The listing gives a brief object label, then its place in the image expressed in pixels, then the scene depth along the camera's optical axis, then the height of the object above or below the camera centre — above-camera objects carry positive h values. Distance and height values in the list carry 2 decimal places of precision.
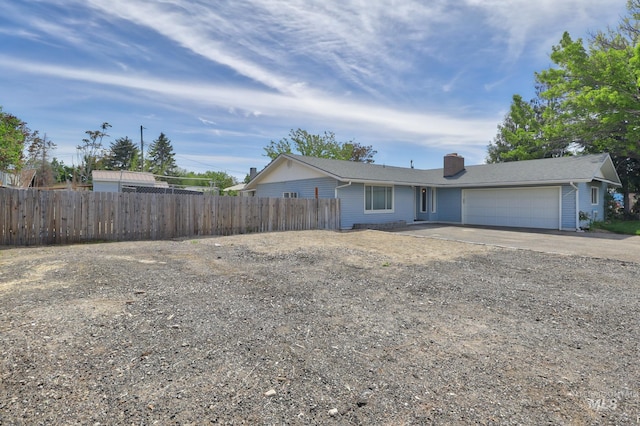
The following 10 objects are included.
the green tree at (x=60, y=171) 45.48 +6.25
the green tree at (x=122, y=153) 50.41 +9.51
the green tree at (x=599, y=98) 17.75 +6.69
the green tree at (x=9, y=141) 11.48 +2.71
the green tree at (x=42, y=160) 30.06 +5.98
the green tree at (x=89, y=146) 39.50 +8.03
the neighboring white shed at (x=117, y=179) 24.77 +2.71
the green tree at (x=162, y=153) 56.36 +10.79
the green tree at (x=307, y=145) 35.28 +7.44
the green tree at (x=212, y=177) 41.56 +5.08
